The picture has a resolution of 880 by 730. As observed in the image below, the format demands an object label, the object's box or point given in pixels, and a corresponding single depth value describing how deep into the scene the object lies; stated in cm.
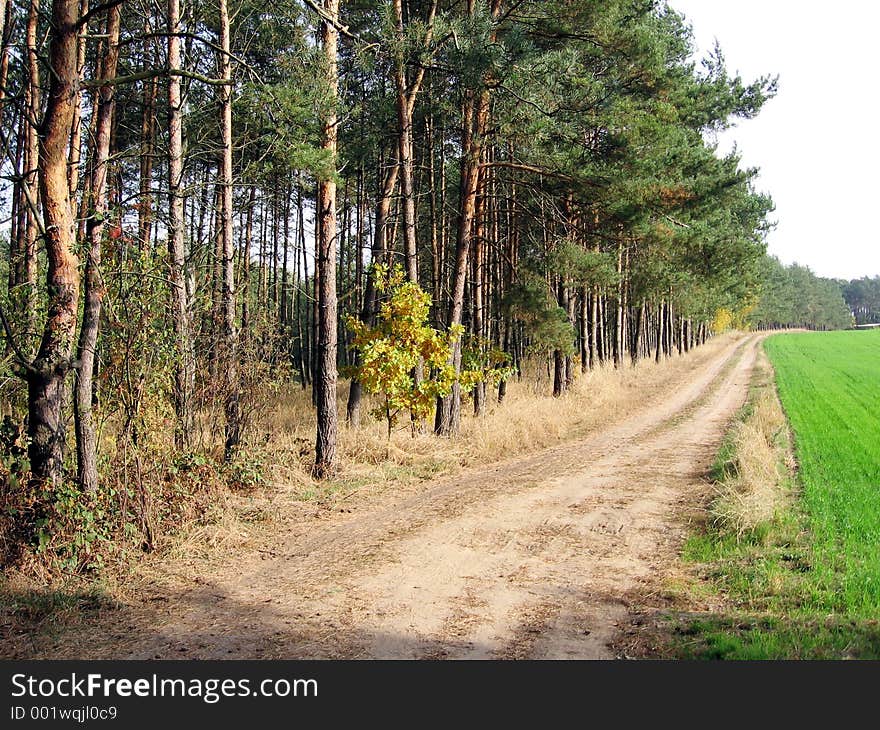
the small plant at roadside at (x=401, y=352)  1299
